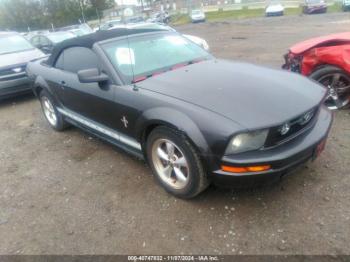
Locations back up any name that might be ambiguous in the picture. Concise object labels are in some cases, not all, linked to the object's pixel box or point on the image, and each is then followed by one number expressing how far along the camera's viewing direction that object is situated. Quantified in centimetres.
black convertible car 262
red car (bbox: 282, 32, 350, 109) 452
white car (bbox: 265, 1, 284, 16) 3123
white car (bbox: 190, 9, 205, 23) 3606
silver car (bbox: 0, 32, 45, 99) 691
